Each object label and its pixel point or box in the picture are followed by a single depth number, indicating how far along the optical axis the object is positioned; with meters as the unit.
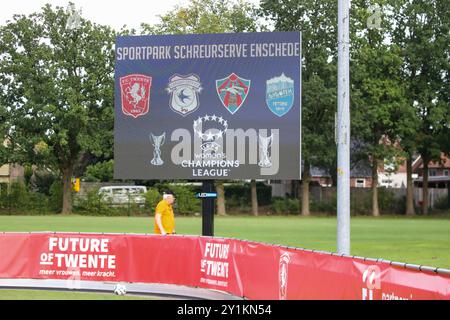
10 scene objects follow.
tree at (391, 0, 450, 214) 64.38
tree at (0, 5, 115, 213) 61.22
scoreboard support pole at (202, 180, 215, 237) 19.73
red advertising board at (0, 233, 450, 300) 11.81
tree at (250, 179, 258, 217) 63.69
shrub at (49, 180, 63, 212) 62.16
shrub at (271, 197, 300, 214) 64.62
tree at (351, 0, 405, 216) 63.00
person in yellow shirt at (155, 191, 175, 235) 18.27
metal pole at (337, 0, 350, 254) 15.97
